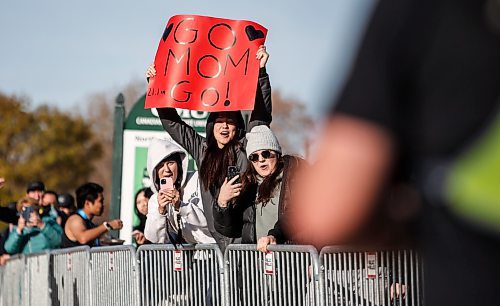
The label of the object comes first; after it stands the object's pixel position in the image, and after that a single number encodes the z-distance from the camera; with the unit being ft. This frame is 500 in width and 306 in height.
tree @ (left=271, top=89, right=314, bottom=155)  278.46
